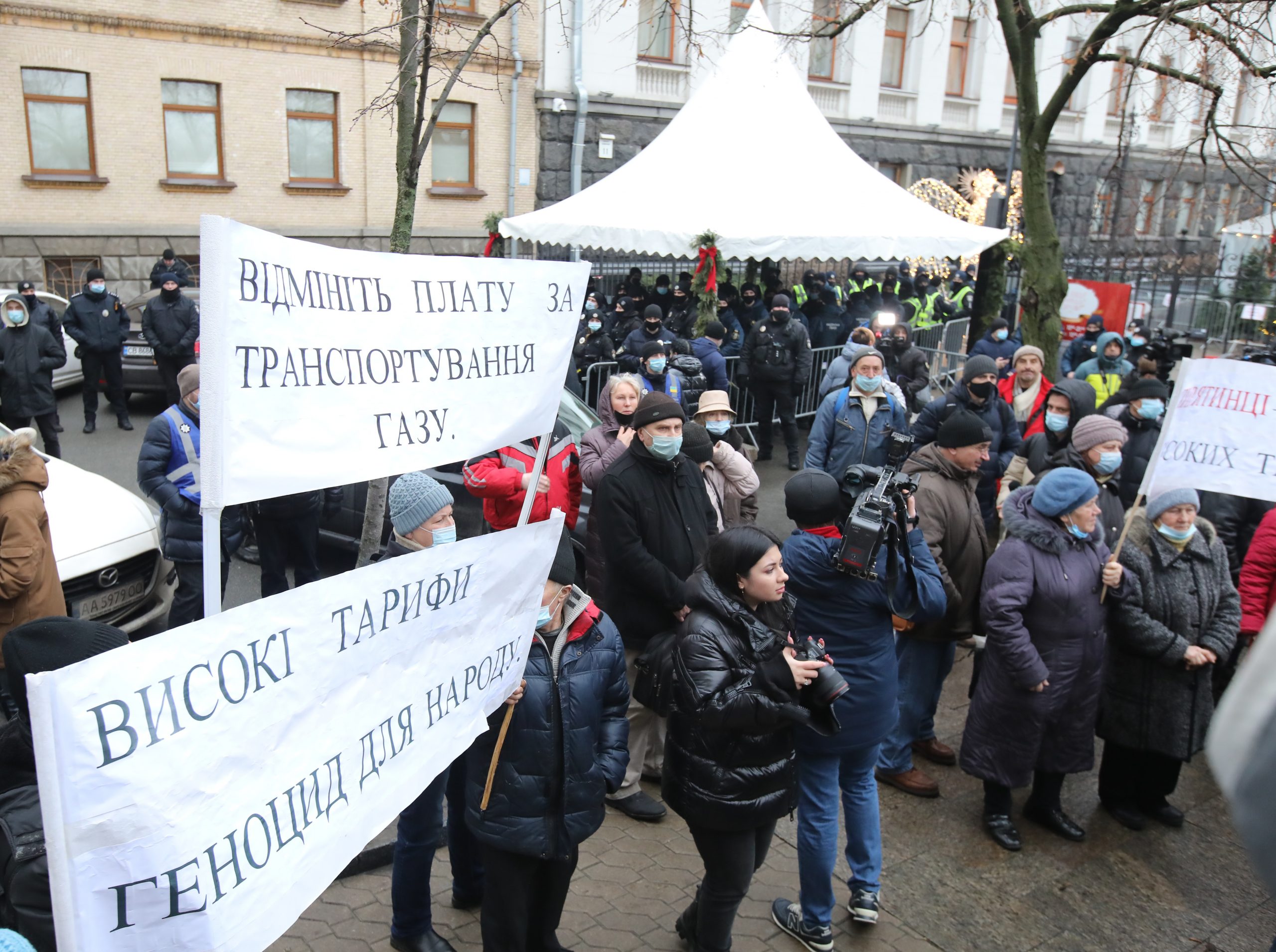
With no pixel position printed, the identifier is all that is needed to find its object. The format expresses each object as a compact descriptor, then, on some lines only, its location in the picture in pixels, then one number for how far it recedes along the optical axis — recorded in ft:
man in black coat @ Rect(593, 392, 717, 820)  15.26
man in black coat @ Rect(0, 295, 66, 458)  32.83
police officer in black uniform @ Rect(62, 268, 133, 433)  37.99
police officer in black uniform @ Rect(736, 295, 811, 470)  36.78
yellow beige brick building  59.21
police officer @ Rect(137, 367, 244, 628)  19.17
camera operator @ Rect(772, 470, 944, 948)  12.69
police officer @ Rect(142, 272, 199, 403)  38.37
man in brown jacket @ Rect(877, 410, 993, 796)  16.42
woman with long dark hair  11.00
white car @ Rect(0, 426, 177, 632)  18.12
